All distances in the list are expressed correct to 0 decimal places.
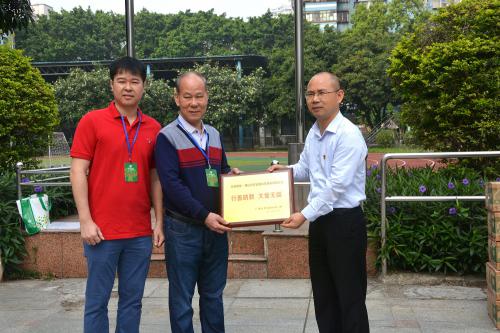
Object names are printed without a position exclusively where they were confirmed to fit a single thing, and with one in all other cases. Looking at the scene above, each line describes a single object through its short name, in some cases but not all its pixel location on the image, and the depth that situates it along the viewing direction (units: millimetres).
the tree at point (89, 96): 38812
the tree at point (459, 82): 6875
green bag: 5578
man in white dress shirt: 3078
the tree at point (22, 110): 7711
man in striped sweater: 3082
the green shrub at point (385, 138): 34438
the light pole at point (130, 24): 6723
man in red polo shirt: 3006
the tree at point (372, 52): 36156
